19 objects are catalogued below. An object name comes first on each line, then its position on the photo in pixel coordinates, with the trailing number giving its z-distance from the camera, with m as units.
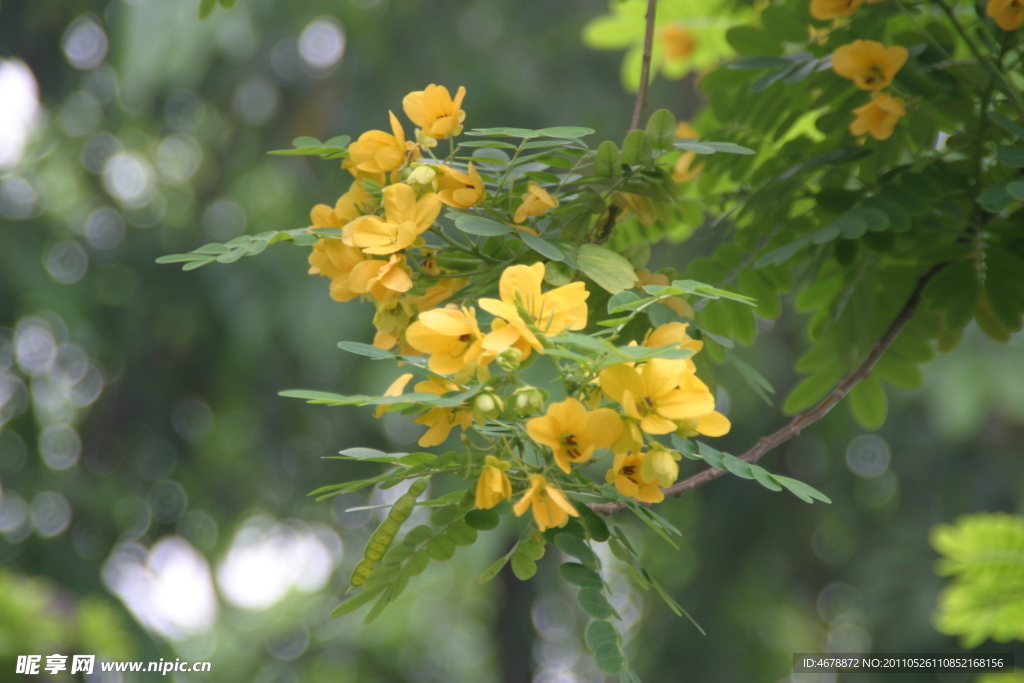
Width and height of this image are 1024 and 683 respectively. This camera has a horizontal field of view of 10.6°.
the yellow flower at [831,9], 2.00
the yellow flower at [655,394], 1.85
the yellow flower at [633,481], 1.87
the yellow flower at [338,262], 1.91
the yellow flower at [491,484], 1.86
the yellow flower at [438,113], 1.92
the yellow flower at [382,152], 1.92
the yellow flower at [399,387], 1.89
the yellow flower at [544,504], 1.84
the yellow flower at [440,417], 1.87
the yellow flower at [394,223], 1.89
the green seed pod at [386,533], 1.88
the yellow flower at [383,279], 1.89
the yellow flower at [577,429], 1.85
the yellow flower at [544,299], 1.86
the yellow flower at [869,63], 1.98
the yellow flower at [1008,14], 1.95
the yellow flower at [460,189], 1.91
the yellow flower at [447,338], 1.85
